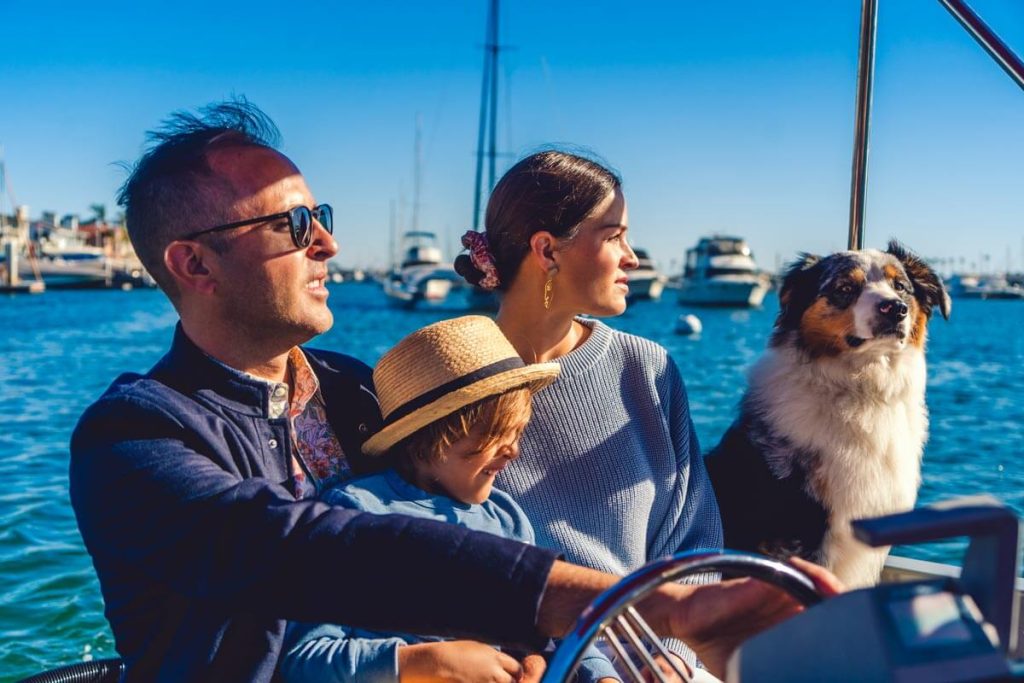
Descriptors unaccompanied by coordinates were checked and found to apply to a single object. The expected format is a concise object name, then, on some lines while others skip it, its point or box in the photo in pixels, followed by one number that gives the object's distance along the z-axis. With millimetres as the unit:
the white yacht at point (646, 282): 54344
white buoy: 37406
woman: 2289
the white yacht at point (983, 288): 84250
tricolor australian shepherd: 2822
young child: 1786
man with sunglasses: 1151
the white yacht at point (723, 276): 50844
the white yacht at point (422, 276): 51000
